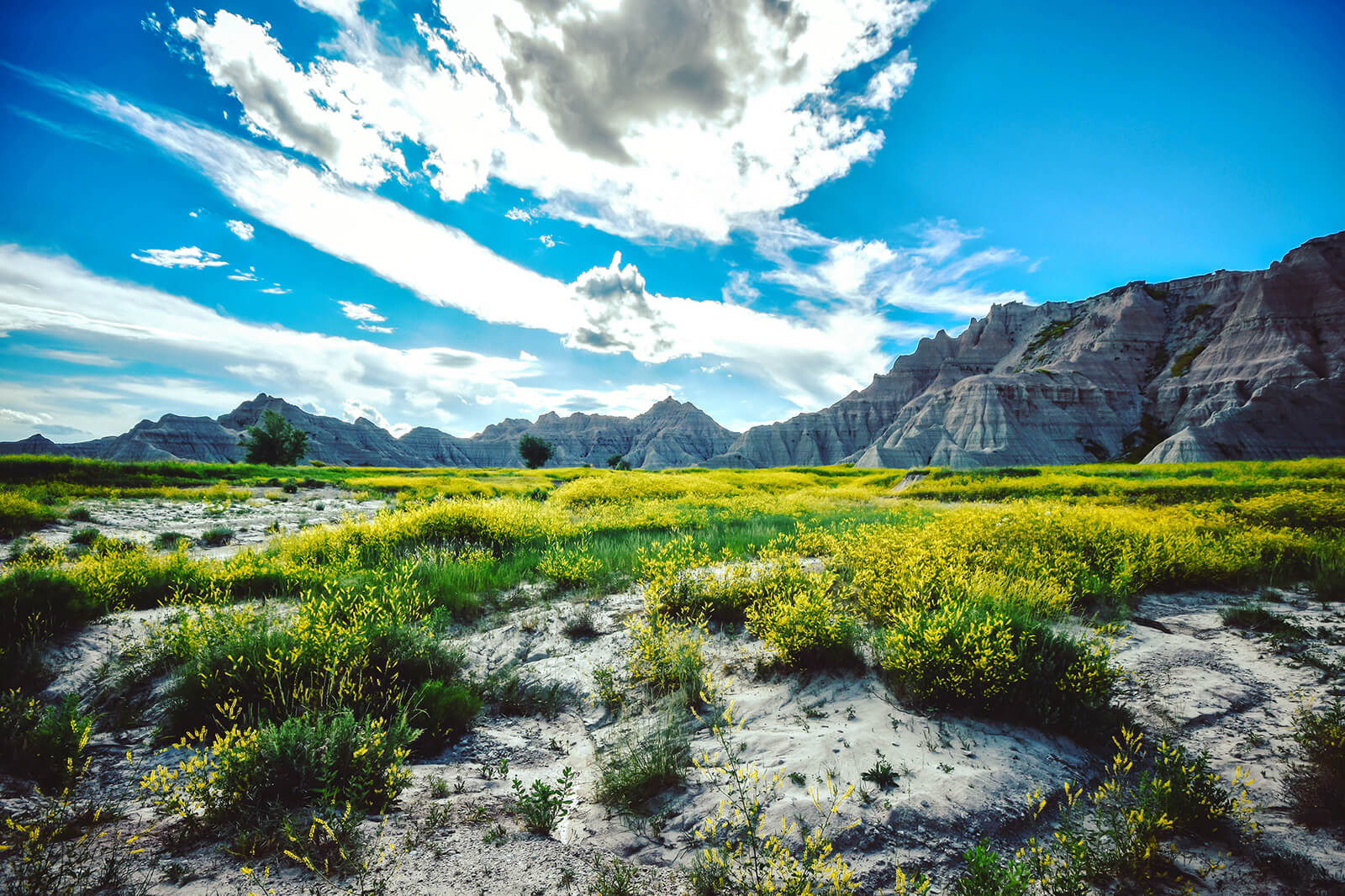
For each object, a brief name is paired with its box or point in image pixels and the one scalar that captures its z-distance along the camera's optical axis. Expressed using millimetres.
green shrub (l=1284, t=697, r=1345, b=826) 2971
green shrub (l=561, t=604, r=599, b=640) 6465
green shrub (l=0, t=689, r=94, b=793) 3238
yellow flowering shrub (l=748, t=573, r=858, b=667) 5074
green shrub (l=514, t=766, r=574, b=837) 3055
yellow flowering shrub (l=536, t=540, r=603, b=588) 8445
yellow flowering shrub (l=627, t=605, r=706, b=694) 4895
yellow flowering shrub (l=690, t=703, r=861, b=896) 2482
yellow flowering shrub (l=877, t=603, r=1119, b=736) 4000
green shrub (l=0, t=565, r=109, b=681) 4902
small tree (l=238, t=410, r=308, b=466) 57438
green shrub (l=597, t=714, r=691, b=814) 3357
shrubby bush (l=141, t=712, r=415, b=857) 2777
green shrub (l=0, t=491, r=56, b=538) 11031
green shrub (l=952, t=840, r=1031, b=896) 2281
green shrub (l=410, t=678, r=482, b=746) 4098
